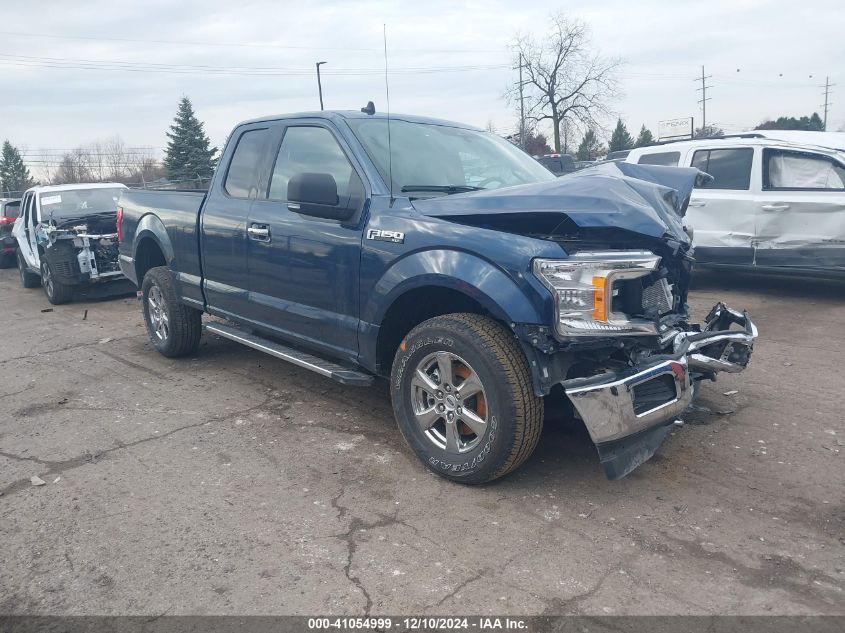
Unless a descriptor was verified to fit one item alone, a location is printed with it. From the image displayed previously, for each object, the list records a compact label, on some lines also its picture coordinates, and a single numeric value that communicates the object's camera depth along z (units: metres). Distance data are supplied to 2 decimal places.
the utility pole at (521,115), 49.06
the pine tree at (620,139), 55.75
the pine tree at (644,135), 61.11
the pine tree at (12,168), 66.12
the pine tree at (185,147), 44.33
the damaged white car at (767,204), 7.93
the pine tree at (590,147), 52.27
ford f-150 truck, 3.31
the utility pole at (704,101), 67.62
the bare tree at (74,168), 60.38
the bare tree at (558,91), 50.44
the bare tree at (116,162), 59.38
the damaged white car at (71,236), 10.11
